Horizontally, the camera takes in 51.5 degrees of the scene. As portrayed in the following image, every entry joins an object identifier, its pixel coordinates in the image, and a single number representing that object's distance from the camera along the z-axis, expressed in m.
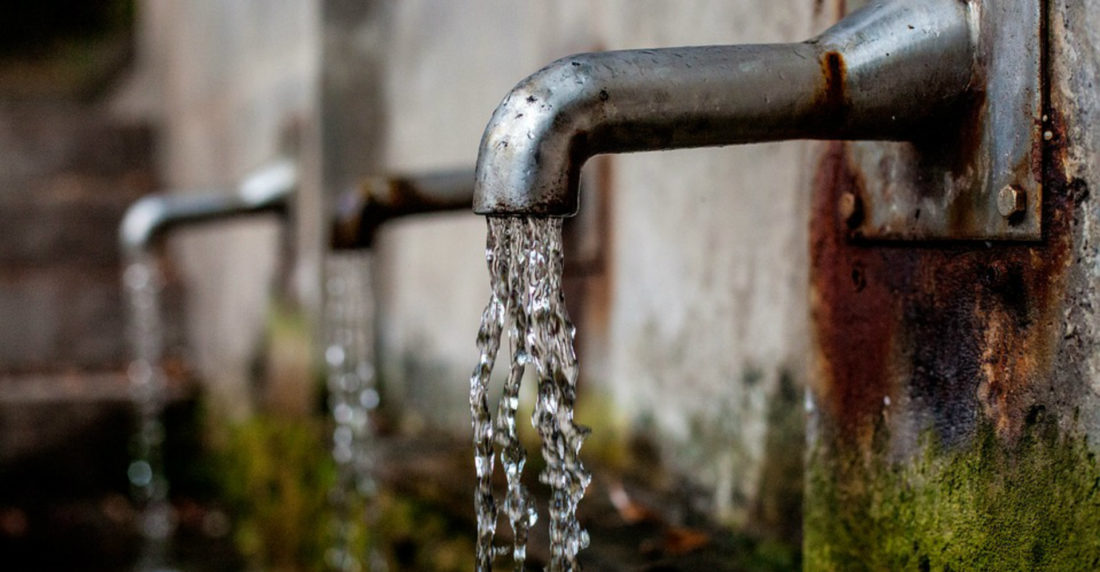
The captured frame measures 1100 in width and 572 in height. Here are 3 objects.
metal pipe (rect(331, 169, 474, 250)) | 2.56
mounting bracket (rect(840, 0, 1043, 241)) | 1.30
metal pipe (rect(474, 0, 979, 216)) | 1.27
